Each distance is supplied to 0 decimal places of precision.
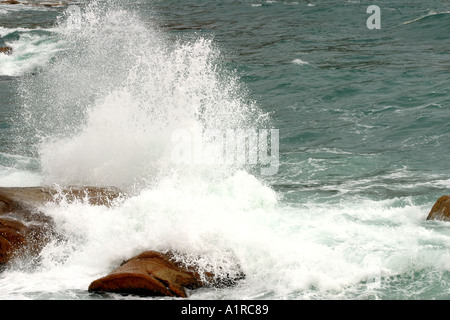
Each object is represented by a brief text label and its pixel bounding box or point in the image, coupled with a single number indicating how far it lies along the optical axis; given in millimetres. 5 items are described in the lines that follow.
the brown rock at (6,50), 51962
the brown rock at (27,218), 16031
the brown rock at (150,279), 14062
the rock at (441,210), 17687
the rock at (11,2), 84062
